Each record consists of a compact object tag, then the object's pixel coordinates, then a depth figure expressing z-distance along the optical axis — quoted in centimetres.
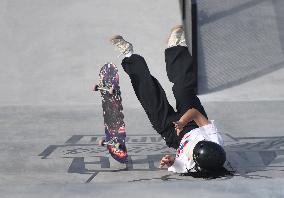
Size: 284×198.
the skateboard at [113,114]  1692
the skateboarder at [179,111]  1545
